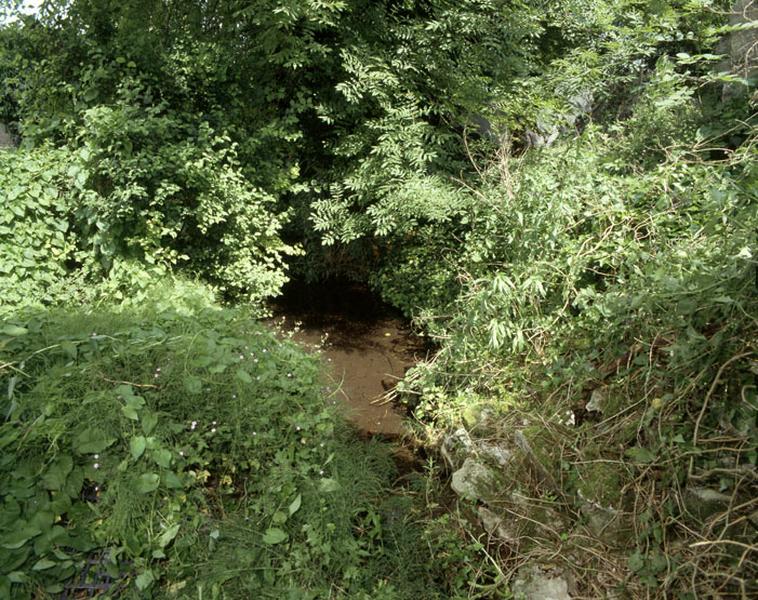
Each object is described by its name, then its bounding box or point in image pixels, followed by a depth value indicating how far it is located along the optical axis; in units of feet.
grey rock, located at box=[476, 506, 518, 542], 9.26
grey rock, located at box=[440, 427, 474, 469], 11.50
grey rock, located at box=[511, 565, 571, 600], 8.00
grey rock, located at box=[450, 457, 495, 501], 10.05
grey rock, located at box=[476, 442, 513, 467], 10.46
